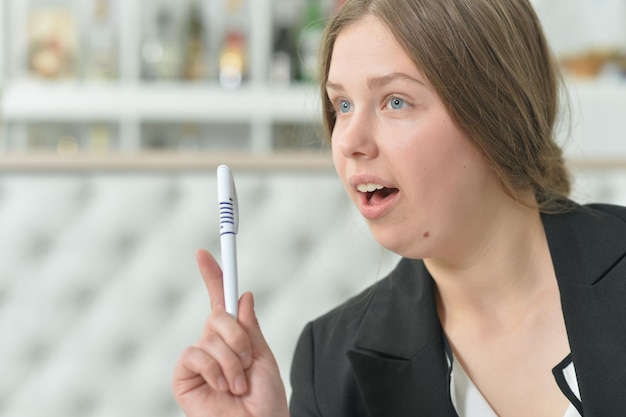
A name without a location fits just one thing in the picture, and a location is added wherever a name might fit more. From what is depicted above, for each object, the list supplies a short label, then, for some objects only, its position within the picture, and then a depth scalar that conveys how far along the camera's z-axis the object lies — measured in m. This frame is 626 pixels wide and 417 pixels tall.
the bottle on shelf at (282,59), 3.39
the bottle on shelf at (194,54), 3.34
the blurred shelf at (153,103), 3.15
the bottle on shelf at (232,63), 3.36
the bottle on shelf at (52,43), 3.24
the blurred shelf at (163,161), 1.69
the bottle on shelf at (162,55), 3.29
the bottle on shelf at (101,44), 3.28
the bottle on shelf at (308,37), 3.30
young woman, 0.95
